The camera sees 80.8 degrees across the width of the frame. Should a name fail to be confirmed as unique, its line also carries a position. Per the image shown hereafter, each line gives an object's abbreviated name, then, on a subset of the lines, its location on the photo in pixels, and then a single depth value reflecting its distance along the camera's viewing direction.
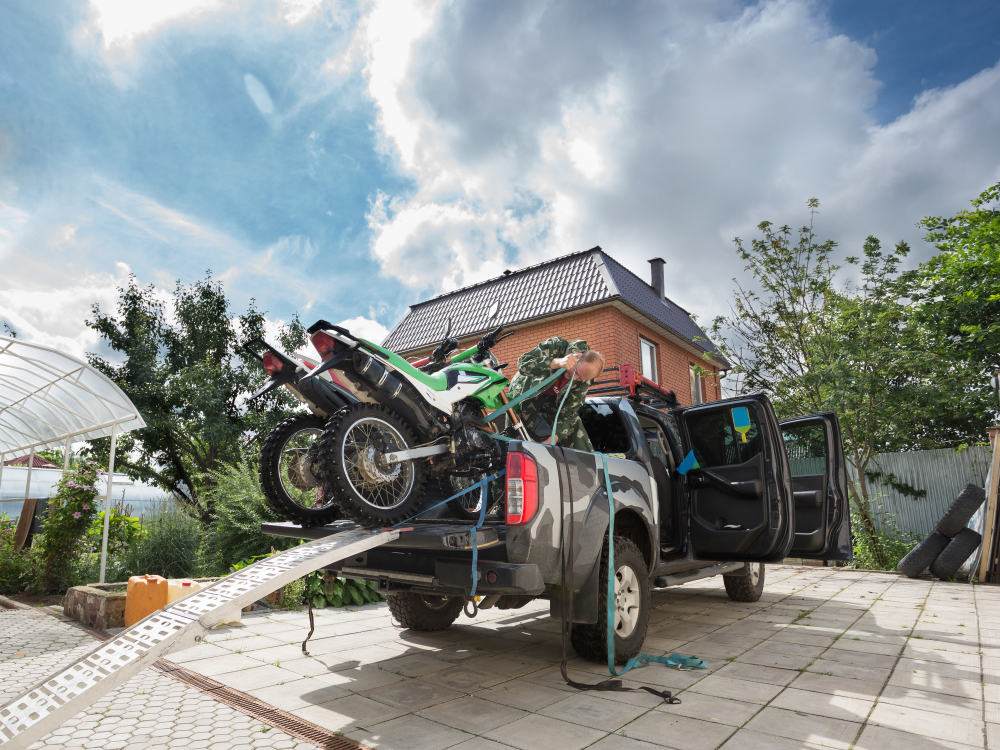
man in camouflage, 4.48
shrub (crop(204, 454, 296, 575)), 7.39
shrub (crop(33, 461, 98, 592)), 7.50
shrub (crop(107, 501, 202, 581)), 7.41
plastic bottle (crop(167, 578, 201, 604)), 5.26
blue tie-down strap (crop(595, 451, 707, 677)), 3.77
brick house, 12.37
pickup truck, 3.36
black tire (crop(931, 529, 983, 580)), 8.23
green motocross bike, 3.27
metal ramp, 2.24
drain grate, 2.86
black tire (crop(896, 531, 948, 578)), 8.52
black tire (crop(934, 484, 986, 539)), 8.21
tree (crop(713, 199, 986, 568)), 10.07
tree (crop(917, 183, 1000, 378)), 12.63
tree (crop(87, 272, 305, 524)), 12.83
